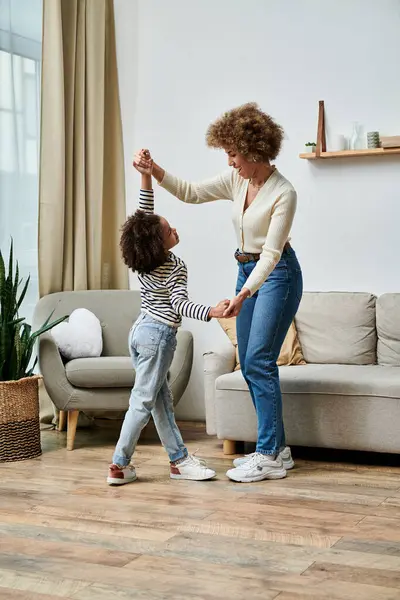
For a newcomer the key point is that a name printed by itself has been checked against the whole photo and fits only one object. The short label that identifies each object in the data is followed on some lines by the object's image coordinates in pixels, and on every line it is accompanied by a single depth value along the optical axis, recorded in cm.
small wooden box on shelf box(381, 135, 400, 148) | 432
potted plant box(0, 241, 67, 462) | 394
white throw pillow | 436
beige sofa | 370
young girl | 326
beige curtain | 470
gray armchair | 418
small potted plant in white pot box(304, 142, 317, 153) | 457
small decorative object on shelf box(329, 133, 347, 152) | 450
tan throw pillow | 424
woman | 336
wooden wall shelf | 438
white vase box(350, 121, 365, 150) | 447
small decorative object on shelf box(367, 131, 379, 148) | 440
